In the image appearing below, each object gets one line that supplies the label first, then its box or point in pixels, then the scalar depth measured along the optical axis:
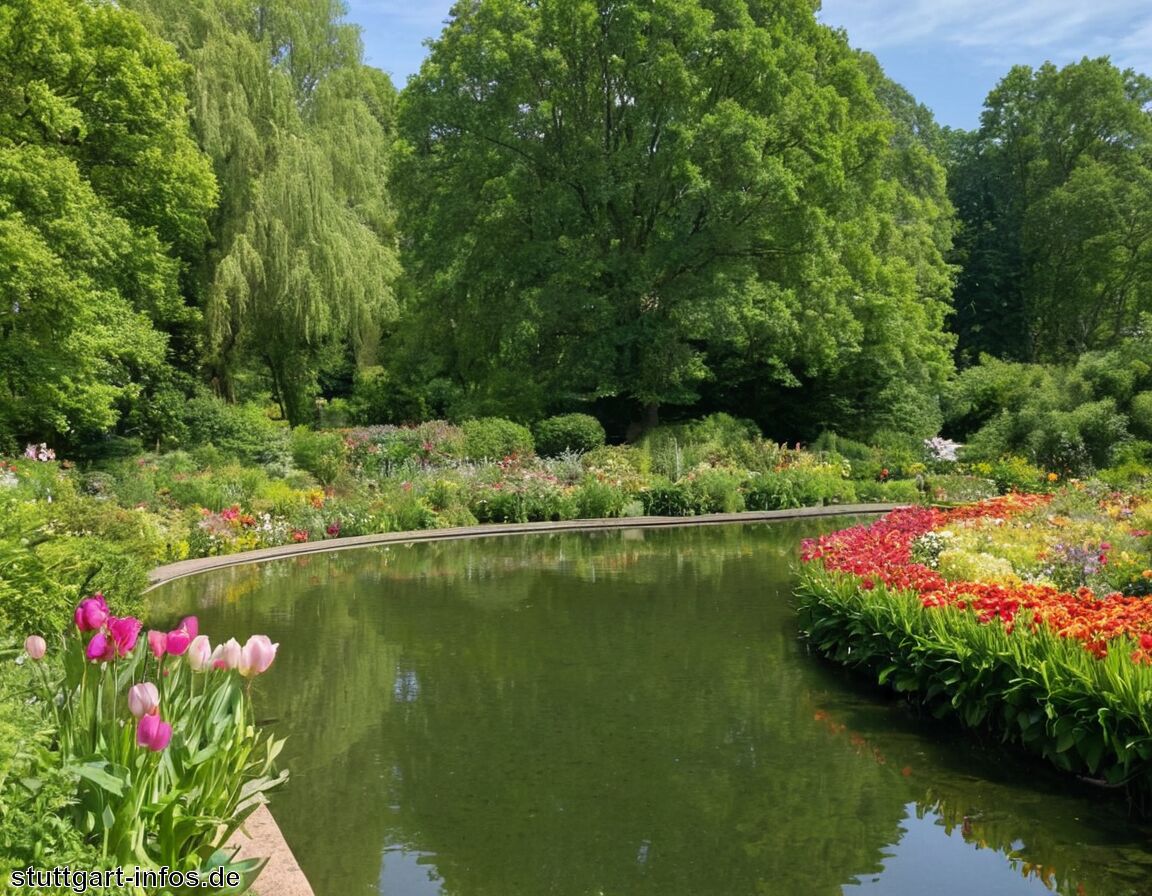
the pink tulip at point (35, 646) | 3.48
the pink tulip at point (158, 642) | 3.51
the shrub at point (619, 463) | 19.19
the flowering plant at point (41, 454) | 14.82
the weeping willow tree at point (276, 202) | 23.03
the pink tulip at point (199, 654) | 3.57
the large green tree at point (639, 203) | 24.23
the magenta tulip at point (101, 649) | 3.41
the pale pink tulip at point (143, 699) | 3.15
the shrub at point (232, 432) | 19.81
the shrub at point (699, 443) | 20.89
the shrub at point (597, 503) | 17.06
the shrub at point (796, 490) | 18.28
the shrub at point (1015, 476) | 17.25
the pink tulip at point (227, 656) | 3.53
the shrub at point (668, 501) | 17.42
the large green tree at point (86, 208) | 16.30
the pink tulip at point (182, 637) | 3.44
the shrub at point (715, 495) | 17.64
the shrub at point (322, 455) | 18.22
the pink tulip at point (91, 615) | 3.49
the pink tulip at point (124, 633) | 3.42
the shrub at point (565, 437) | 21.53
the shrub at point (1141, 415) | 19.28
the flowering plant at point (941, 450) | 22.98
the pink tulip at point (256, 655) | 3.46
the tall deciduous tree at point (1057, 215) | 38.41
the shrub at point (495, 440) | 19.55
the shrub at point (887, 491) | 19.41
